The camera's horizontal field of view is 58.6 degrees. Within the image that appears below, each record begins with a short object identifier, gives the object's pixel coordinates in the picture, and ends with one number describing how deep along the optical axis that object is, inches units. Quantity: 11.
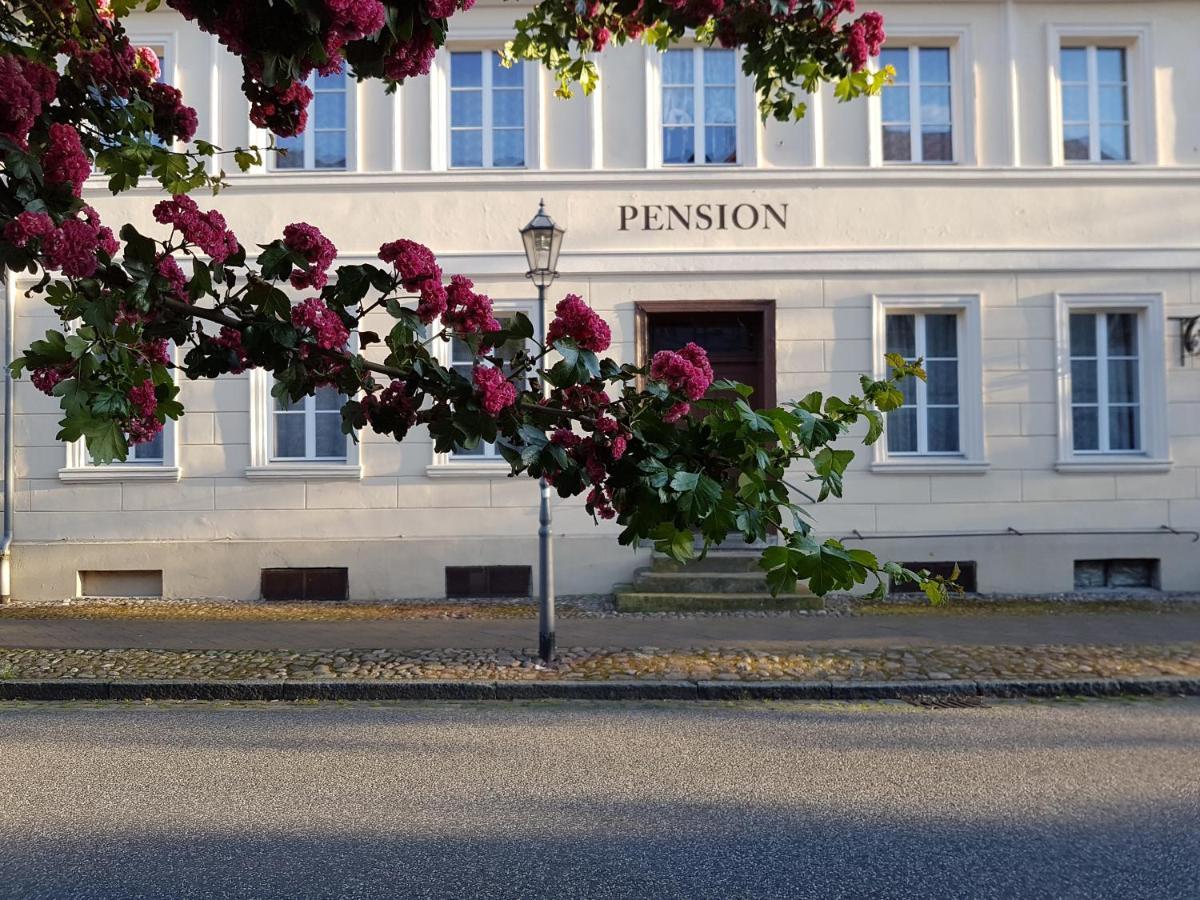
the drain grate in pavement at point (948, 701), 301.0
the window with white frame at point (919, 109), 508.4
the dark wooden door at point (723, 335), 499.8
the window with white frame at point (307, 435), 501.4
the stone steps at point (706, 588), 446.3
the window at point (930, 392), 505.4
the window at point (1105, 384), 506.0
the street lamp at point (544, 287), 342.6
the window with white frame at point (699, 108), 505.7
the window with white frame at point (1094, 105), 510.0
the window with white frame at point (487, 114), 507.2
